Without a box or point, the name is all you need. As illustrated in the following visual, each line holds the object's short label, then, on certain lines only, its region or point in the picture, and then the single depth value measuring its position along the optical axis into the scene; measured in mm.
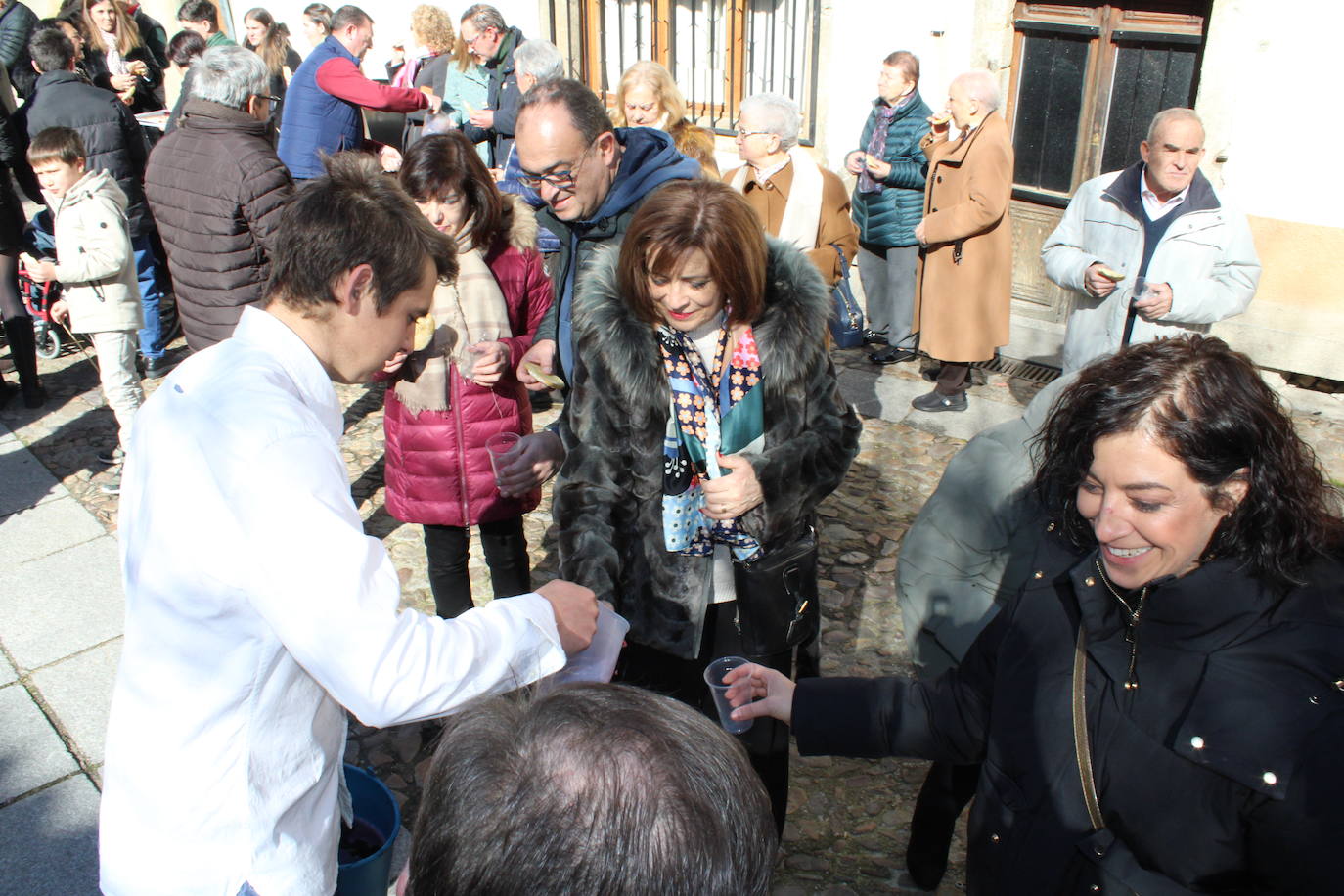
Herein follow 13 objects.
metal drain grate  6805
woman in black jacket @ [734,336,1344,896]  1543
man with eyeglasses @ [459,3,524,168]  7078
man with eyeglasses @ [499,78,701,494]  3318
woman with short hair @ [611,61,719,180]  5527
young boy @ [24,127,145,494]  5207
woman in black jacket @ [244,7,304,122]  9055
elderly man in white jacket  4320
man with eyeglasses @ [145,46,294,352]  4586
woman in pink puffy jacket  3297
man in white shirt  1540
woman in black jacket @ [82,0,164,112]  8836
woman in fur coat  2602
